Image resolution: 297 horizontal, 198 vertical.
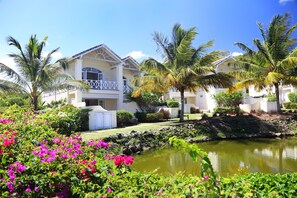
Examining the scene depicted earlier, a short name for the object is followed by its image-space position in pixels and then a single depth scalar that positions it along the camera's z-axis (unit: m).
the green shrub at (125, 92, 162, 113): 24.19
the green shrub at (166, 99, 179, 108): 27.00
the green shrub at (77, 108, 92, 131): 16.16
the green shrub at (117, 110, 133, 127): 18.83
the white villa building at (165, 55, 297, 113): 29.70
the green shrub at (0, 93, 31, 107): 27.48
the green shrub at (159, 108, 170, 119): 23.17
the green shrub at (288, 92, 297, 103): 29.23
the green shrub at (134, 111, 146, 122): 21.95
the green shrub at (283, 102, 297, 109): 27.50
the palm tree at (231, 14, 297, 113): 19.94
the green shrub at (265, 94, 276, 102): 25.57
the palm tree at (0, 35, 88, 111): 16.47
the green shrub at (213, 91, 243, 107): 25.09
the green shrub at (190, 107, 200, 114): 29.59
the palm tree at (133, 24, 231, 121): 17.83
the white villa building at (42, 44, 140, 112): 22.48
